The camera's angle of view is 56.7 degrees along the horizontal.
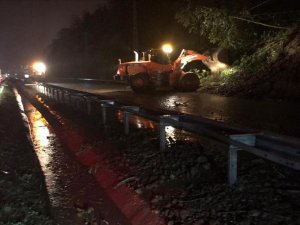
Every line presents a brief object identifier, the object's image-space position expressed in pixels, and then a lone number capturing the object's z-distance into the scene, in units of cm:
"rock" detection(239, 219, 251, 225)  323
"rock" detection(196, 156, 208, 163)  503
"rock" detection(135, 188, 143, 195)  444
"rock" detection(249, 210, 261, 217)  333
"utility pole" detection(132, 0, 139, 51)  2190
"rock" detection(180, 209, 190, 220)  360
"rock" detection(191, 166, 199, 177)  463
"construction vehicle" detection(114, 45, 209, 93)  1543
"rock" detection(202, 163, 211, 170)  476
